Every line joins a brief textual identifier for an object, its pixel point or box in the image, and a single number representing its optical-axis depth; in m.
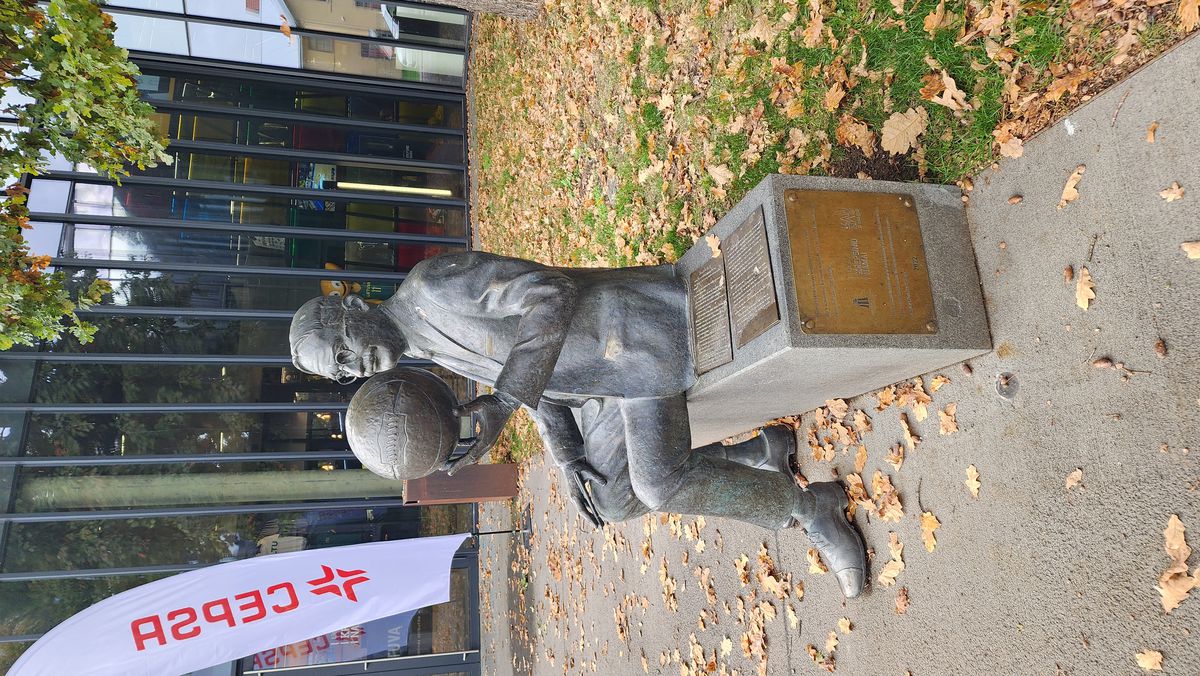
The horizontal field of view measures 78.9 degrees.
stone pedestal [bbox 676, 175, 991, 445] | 2.97
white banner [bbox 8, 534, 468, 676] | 7.24
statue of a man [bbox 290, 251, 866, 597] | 3.32
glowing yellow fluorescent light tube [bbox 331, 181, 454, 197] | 11.32
